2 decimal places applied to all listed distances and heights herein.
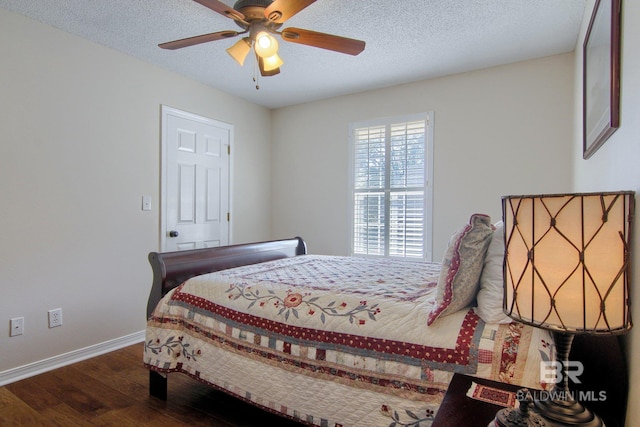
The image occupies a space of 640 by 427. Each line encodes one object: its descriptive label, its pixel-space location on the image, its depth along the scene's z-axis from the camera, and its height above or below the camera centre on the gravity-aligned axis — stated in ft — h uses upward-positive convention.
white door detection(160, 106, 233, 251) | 11.36 +0.89
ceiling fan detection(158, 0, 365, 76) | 5.98 +3.27
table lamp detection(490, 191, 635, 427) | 2.41 -0.41
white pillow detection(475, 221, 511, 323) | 4.33 -0.93
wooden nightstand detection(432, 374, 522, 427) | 2.87 -1.69
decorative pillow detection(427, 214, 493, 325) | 4.51 -0.73
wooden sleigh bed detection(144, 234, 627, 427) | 4.05 -1.80
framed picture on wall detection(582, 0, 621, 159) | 4.20 +1.98
